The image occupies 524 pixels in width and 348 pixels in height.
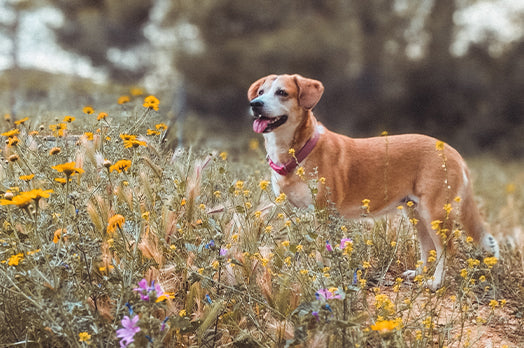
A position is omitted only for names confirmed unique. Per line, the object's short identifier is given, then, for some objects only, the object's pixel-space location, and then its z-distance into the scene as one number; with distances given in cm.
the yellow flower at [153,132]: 340
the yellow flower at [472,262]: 230
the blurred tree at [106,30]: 1959
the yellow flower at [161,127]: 381
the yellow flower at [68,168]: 198
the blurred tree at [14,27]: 1769
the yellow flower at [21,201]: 178
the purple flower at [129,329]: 184
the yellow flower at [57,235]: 222
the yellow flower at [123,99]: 426
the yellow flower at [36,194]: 181
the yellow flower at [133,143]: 260
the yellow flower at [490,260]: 221
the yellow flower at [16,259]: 203
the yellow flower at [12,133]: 286
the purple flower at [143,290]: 191
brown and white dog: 382
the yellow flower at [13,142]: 246
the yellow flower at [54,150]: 256
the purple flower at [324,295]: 200
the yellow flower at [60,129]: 336
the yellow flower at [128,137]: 279
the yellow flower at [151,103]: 347
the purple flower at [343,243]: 211
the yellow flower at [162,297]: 193
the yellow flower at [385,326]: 159
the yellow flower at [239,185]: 276
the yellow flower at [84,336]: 180
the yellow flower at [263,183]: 245
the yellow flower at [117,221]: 214
